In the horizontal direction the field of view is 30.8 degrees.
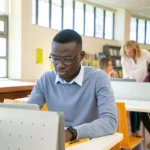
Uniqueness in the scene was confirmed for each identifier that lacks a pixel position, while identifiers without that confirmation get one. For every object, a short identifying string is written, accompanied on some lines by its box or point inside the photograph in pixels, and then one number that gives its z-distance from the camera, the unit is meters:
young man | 1.30
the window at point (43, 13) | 6.78
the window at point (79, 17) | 8.05
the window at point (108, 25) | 9.51
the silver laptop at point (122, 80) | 3.55
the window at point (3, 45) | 5.80
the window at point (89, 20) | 8.52
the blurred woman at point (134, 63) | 3.90
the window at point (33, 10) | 6.46
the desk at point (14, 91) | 3.72
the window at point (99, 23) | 8.98
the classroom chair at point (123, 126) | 2.20
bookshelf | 9.07
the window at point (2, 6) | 5.83
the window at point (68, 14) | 7.64
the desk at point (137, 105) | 2.66
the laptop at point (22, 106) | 0.89
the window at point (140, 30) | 10.70
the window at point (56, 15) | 7.22
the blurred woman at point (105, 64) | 4.59
